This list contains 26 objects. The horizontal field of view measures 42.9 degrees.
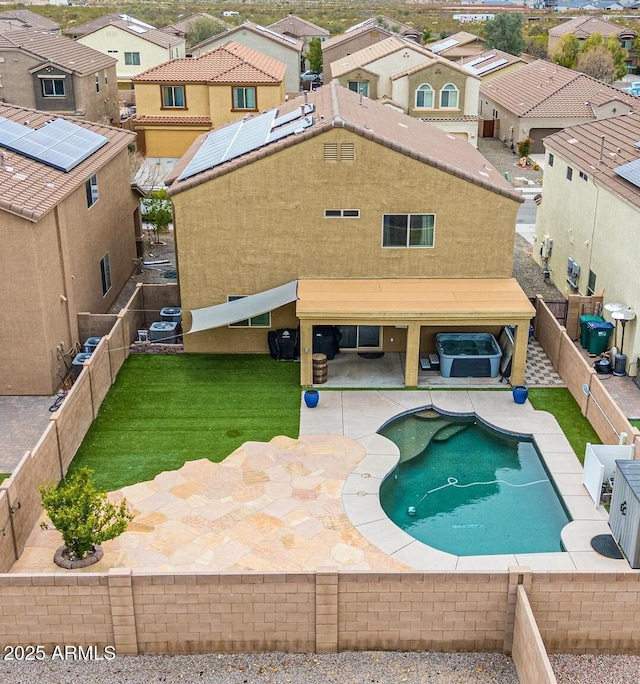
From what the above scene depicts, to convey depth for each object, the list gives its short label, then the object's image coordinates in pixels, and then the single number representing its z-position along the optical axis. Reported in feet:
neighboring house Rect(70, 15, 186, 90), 243.19
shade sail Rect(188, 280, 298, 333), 86.89
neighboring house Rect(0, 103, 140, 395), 77.82
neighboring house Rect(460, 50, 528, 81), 235.81
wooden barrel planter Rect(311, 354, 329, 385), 84.69
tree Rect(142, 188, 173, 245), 123.24
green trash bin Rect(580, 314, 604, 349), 91.86
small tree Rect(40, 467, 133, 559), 54.39
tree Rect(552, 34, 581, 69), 278.67
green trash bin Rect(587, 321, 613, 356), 90.07
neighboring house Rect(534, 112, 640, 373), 88.12
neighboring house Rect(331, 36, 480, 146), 176.14
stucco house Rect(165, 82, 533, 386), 83.51
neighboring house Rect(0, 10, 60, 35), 266.79
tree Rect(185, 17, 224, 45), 305.32
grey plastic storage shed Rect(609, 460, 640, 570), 52.31
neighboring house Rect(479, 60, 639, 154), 184.34
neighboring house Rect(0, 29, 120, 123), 169.58
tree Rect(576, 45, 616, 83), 264.52
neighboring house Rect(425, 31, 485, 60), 286.25
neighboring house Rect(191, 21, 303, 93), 226.17
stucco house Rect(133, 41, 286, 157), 165.68
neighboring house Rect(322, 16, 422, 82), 235.20
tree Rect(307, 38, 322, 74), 279.28
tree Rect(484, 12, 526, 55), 307.58
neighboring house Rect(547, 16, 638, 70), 307.99
